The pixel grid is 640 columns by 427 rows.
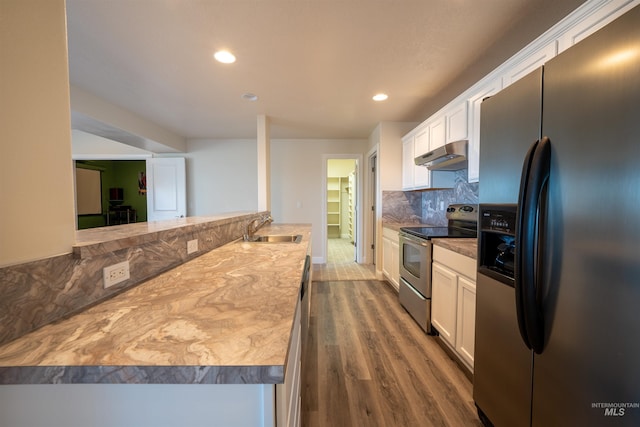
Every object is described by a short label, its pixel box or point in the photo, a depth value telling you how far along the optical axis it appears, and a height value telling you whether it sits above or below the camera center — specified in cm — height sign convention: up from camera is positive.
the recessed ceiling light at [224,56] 195 +121
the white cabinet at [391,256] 304 -69
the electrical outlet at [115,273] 81 -24
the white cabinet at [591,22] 100 +81
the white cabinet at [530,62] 131 +83
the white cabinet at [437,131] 242 +75
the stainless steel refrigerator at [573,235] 68 -10
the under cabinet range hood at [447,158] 206 +43
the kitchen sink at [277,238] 235 -33
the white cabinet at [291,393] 56 -55
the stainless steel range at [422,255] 217 -50
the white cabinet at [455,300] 161 -71
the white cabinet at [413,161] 284 +58
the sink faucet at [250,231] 211 -24
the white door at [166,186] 462 +33
